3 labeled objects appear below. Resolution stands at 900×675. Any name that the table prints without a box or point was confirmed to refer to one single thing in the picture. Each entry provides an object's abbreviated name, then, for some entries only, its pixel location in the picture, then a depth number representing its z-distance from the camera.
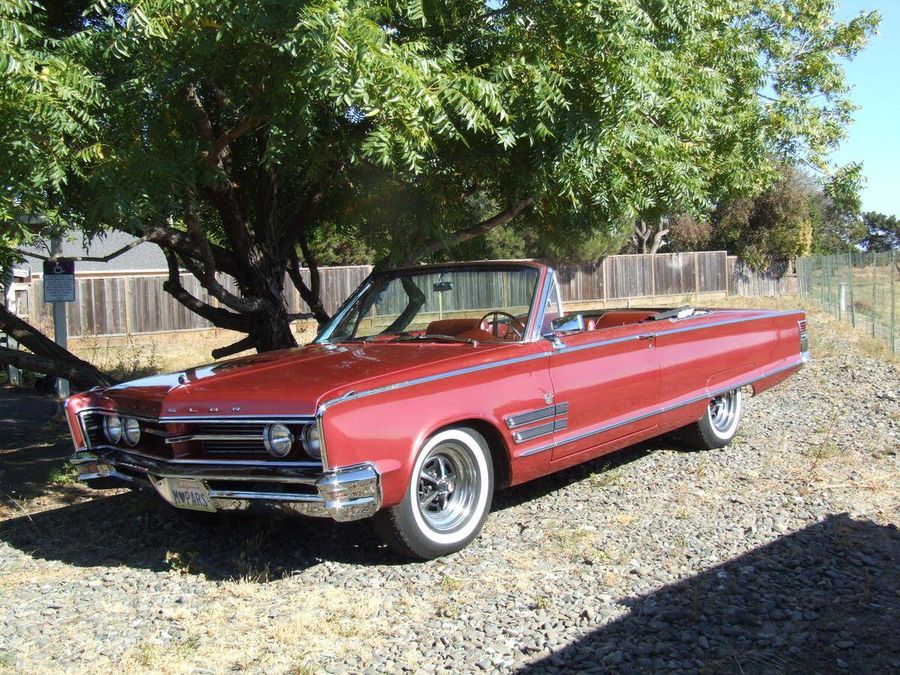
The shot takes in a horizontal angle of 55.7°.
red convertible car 4.16
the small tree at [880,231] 71.00
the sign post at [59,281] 10.05
